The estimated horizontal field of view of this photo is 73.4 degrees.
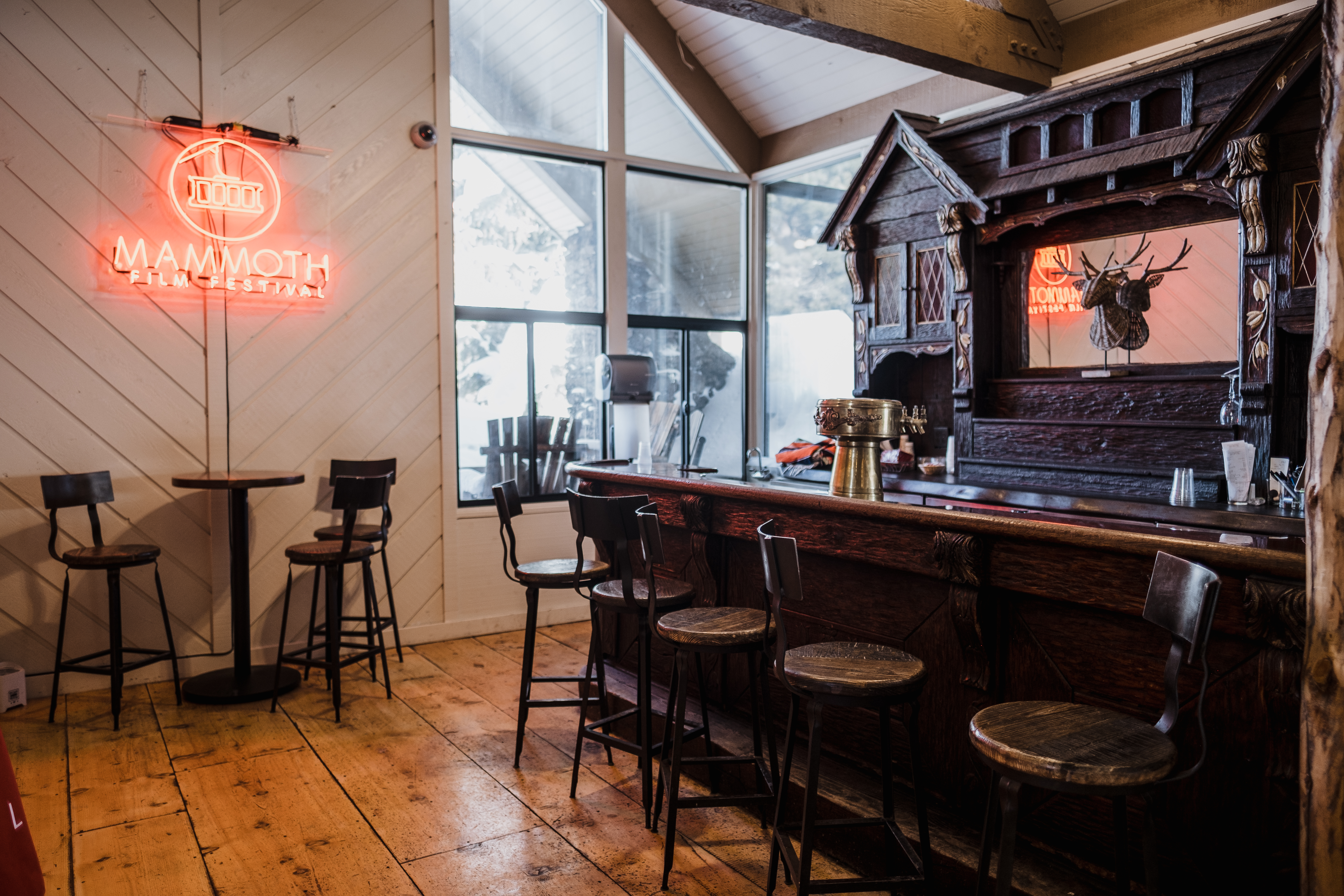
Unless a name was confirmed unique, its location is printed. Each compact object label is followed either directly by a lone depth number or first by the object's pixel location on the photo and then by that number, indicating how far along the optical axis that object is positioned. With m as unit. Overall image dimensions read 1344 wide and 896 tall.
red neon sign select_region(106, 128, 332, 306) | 4.52
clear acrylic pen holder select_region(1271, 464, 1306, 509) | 3.30
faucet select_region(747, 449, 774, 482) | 3.95
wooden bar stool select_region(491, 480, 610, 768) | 3.34
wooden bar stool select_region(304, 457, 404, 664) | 4.72
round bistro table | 4.21
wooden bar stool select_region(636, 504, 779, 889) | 2.51
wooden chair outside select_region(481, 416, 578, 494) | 5.64
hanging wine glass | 3.62
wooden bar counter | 1.91
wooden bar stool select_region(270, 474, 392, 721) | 4.15
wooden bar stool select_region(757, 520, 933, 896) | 2.06
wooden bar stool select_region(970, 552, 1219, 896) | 1.60
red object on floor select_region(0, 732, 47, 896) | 2.00
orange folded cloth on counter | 4.28
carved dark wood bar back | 3.45
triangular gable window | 6.18
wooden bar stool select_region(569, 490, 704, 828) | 2.91
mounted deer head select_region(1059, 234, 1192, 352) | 4.13
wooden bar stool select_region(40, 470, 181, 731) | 3.97
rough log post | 1.70
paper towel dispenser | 4.52
